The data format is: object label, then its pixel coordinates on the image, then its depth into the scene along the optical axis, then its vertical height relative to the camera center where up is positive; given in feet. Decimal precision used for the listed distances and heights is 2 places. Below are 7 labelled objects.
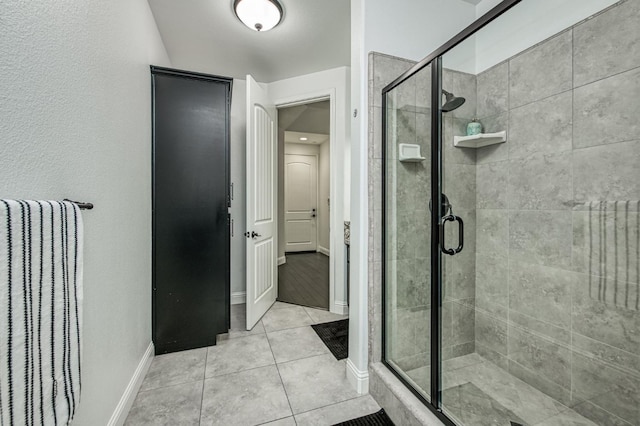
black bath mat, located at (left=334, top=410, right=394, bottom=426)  4.64 -3.68
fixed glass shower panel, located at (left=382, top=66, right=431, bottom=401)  4.91 -0.41
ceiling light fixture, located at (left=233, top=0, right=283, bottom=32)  6.24 +4.69
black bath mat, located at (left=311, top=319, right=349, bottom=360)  6.93 -3.63
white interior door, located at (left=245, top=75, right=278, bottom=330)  7.97 +0.16
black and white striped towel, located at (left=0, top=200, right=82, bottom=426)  1.99 -0.88
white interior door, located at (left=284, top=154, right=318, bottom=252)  21.01 +0.49
